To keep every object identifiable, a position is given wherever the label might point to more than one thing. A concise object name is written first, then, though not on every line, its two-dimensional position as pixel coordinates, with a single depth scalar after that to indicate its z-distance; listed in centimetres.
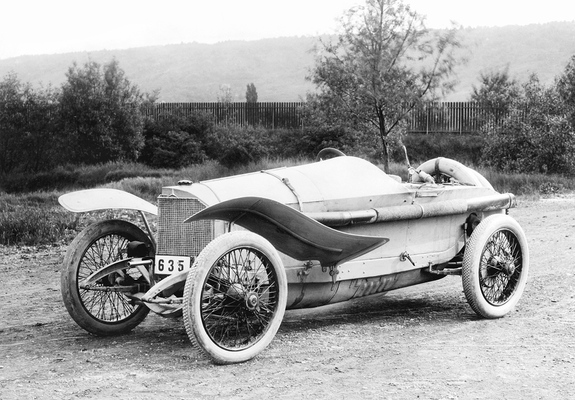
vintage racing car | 562
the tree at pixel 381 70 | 2120
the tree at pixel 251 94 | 6037
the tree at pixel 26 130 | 3828
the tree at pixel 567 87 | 3019
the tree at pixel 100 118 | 3800
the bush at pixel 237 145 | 3275
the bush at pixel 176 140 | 3738
